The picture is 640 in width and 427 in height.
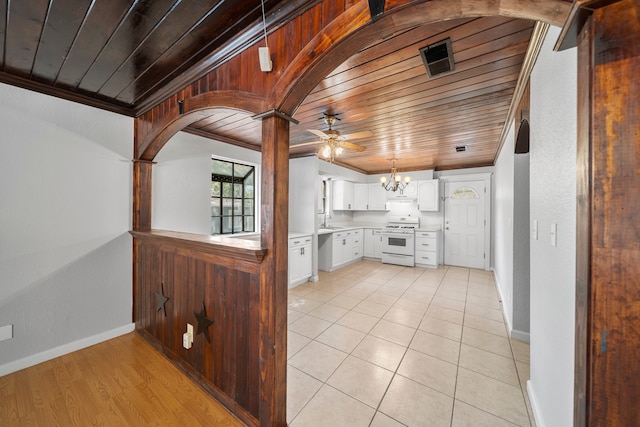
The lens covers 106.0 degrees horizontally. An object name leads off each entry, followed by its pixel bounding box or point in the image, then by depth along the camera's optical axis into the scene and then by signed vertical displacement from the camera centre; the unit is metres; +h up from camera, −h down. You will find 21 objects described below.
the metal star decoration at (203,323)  1.79 -0.84
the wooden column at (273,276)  1.39 -0.37
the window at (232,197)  3.65 +0.24
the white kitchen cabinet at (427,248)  5.49 -0.80
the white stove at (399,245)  5.62 -0.75
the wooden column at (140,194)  2.65 +0.20
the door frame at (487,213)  5.27 +0.02
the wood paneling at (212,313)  1.52 -0.76
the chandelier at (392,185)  5.78 +0.71
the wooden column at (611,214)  0.61 +0.00
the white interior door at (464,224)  5.43 -0.23
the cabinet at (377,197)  6.42 +0.43
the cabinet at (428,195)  5.67 +0.44
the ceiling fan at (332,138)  2.66 +0.86
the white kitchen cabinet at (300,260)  4.05 -0.83
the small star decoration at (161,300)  2.21 -0.82
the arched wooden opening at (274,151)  0.93 +0.37
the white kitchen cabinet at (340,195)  6.22 +0.46
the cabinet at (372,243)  6.23 -0.78
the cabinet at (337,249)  5.23 -0.83
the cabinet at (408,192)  5.97 +0.53
